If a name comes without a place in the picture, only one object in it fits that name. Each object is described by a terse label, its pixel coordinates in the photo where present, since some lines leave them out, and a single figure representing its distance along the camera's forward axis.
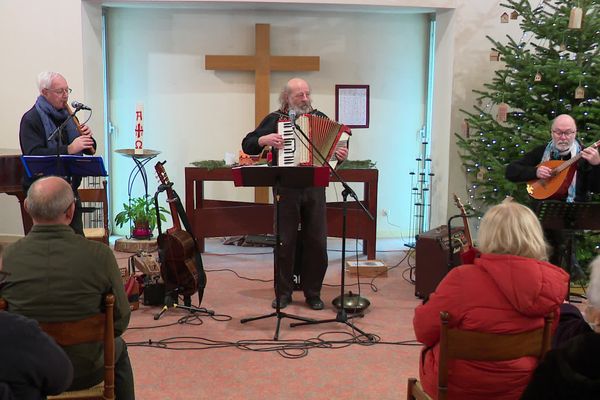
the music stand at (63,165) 4.13
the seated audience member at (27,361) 1.55
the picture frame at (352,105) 7.53
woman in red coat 2.12
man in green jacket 2.29
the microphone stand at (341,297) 4.00
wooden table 6.32
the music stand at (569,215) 4.28
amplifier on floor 4.80
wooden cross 7.18
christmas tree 5.47
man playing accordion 4.45
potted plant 6.79
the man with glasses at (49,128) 4.43
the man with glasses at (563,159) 4.60
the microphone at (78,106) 4.12
